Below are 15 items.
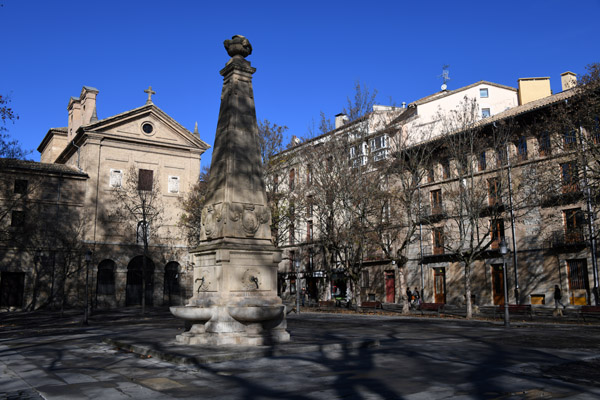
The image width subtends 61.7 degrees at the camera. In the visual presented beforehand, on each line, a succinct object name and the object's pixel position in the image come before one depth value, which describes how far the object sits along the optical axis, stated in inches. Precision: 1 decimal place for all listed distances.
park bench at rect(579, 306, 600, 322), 838.5
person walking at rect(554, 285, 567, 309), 1096.8
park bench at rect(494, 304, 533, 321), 931.0
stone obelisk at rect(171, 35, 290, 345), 442.9
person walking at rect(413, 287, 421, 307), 1254.9
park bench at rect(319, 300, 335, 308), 1422.9
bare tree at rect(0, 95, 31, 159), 728.3
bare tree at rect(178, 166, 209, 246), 1509.6
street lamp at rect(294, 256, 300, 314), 1163.3
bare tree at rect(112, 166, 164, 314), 1536.7
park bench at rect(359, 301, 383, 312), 1257.9
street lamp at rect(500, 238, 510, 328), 741.9
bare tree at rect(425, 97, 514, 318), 1044.5
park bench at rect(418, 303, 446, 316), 1061.2
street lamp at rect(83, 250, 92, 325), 866.3
